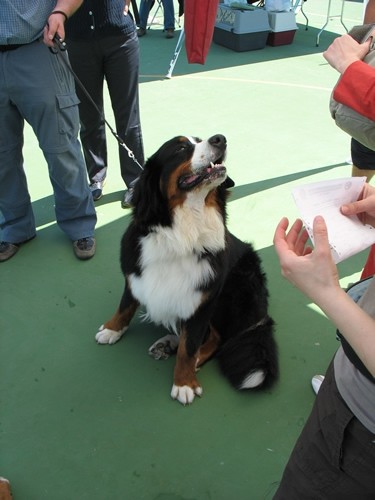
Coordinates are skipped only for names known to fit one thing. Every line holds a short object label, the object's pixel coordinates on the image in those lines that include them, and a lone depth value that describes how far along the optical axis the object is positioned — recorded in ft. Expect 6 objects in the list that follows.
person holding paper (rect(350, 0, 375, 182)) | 7.52
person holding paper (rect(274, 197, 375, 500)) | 2.66
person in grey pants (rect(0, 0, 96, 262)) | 7.17
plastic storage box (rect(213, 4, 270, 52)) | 22.70
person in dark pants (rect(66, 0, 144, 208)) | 9.32
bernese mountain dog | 6.00
